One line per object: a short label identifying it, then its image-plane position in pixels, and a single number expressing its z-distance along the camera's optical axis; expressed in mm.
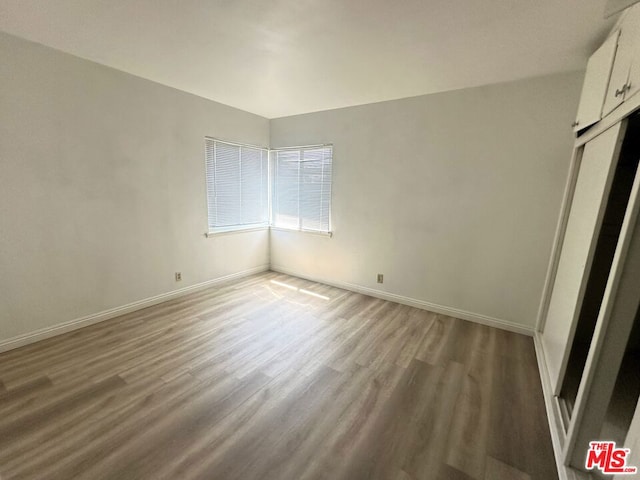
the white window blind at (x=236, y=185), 3607
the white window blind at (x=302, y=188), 3844
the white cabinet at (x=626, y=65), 1231
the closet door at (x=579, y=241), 1486
